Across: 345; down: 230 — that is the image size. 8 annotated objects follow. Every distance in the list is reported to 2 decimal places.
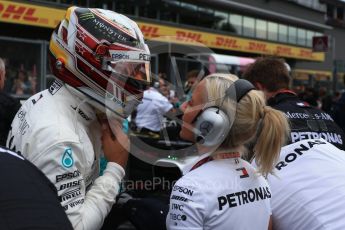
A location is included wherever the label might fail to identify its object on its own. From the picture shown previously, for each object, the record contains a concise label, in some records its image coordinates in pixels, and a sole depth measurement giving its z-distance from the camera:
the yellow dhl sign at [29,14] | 17.33
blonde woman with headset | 1.86
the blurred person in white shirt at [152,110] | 8.38
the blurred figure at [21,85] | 7.73
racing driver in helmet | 1.67
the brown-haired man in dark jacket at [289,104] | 3.37
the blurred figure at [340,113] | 5.53
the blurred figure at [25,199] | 1.01
